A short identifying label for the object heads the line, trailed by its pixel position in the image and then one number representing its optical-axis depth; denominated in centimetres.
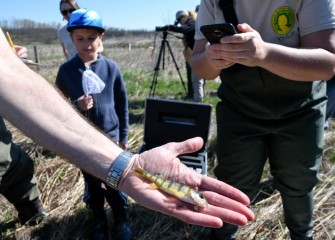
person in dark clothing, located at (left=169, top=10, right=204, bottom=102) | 649
